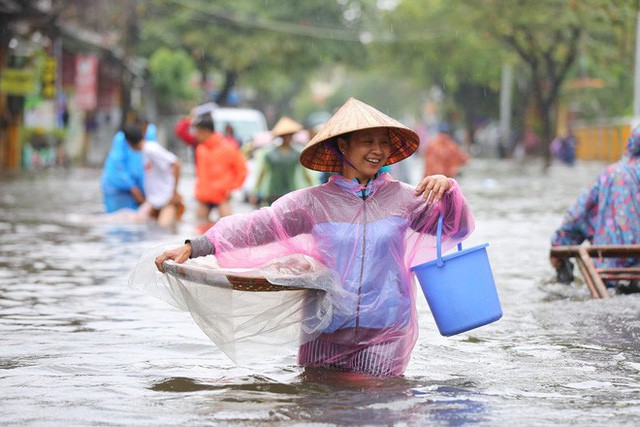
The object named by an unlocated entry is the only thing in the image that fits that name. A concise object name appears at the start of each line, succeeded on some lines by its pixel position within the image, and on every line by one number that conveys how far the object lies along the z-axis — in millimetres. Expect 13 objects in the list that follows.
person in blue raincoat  15875
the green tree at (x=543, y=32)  37719
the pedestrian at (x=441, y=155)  22625
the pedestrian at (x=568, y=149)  49031
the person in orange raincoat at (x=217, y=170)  15758
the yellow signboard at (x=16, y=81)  30250
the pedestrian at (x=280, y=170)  16000
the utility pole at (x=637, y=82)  30594
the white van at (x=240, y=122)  30109
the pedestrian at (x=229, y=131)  20469
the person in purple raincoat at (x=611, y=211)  9594
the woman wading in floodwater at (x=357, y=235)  5832
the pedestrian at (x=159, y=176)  15828
